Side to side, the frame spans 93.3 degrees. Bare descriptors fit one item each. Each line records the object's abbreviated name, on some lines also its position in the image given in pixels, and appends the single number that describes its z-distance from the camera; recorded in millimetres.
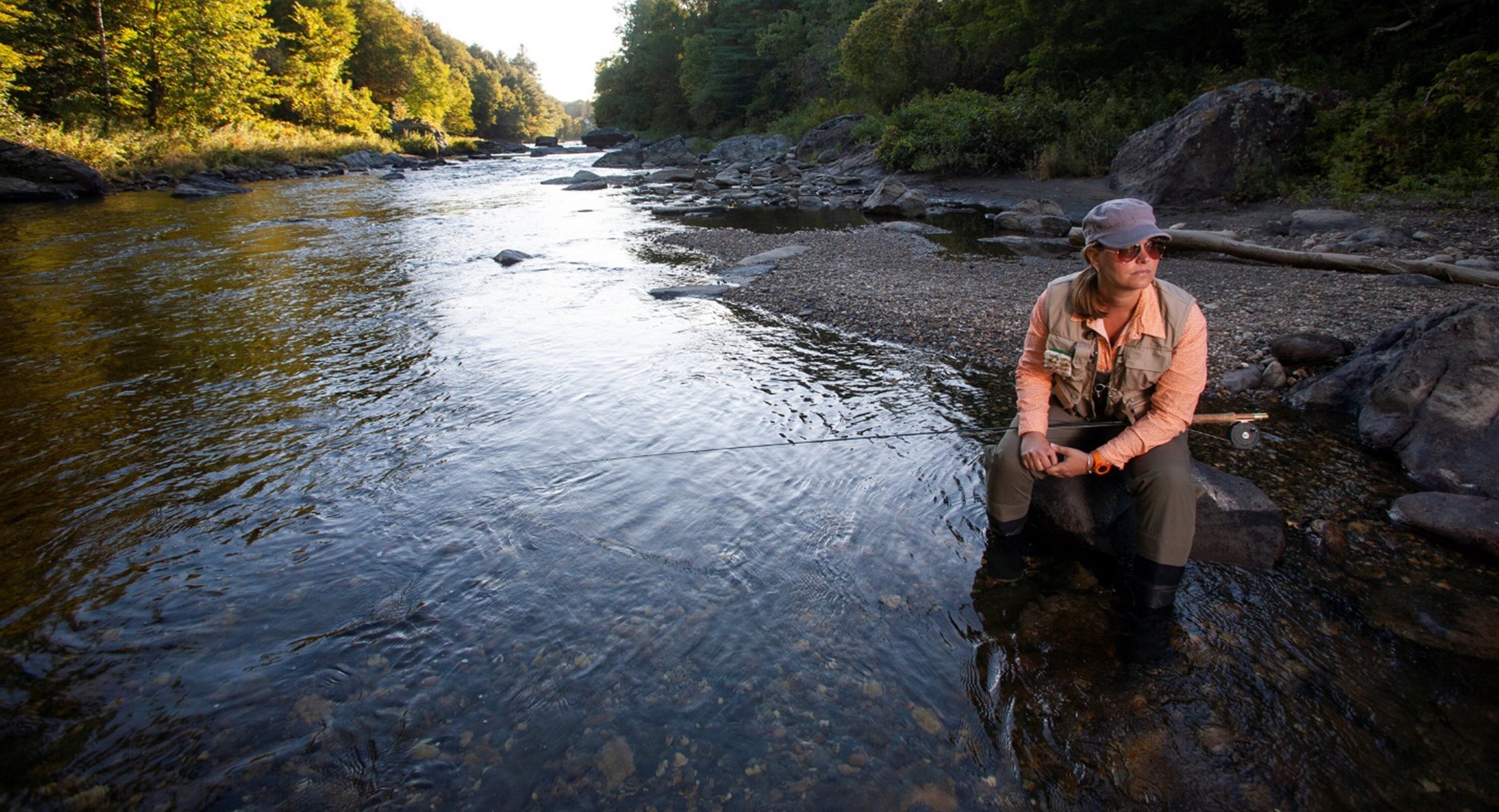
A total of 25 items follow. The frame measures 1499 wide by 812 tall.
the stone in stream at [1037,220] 14750
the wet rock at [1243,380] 6078
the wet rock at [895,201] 17906
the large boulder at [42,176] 20766
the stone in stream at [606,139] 65312
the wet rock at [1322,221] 11367
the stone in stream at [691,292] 10422
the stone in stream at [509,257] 13203
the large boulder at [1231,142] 14281
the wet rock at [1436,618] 3184
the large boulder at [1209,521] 3689
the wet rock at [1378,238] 9844
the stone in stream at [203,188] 23047
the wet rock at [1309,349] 6184
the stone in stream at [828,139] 32156
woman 3012
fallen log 8078
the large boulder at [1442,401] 4367
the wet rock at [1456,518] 3709
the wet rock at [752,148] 38000
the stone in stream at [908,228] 15242
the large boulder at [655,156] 42344
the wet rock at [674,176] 30734
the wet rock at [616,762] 2652
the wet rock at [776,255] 12438
